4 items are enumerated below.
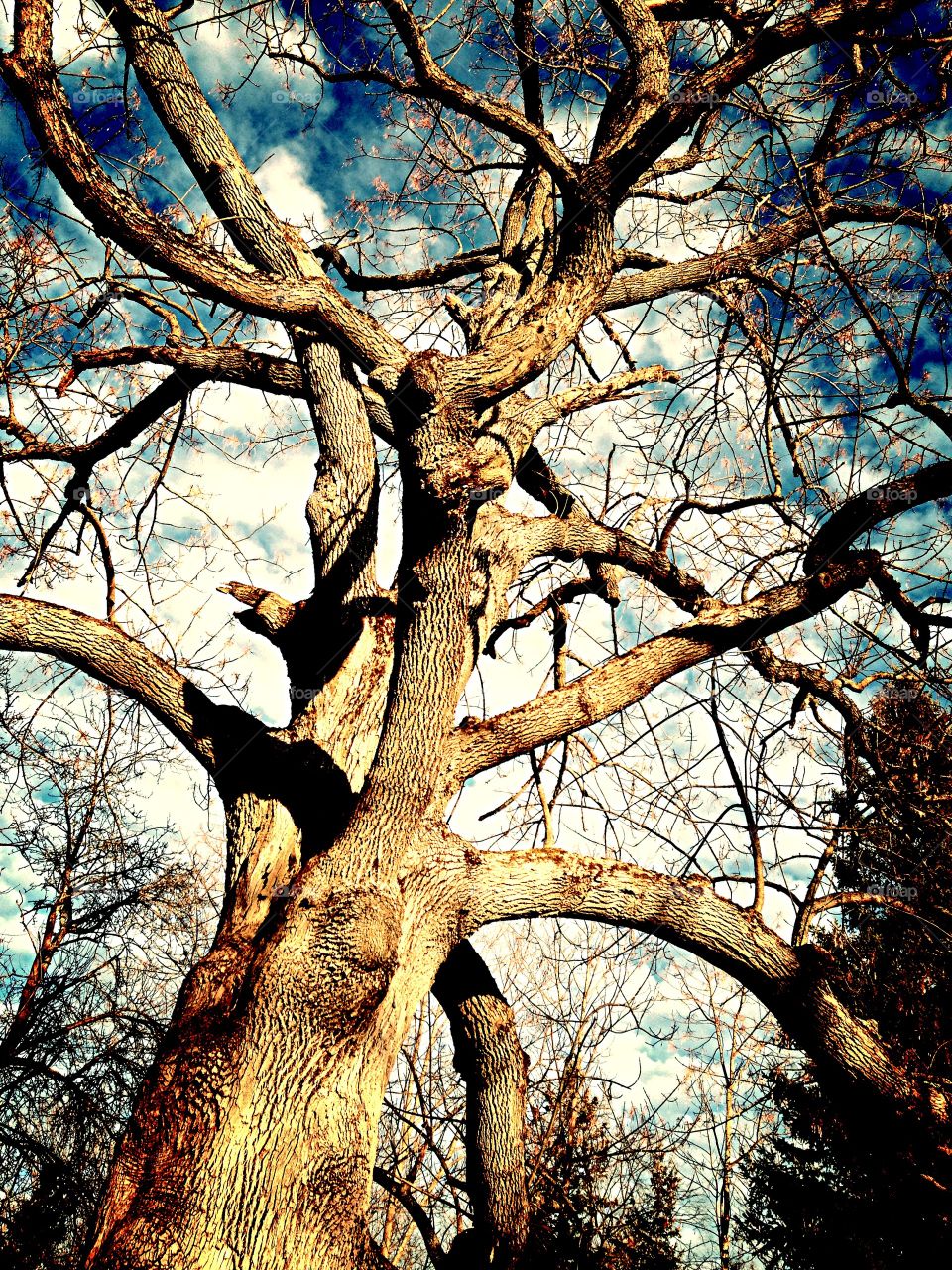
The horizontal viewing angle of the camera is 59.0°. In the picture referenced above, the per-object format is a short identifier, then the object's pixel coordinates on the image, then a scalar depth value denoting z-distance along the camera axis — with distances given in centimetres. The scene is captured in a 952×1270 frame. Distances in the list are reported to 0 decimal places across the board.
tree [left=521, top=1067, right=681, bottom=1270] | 620
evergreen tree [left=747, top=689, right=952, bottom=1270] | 296
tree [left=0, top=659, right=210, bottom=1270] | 624
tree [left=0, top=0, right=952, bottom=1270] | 247
